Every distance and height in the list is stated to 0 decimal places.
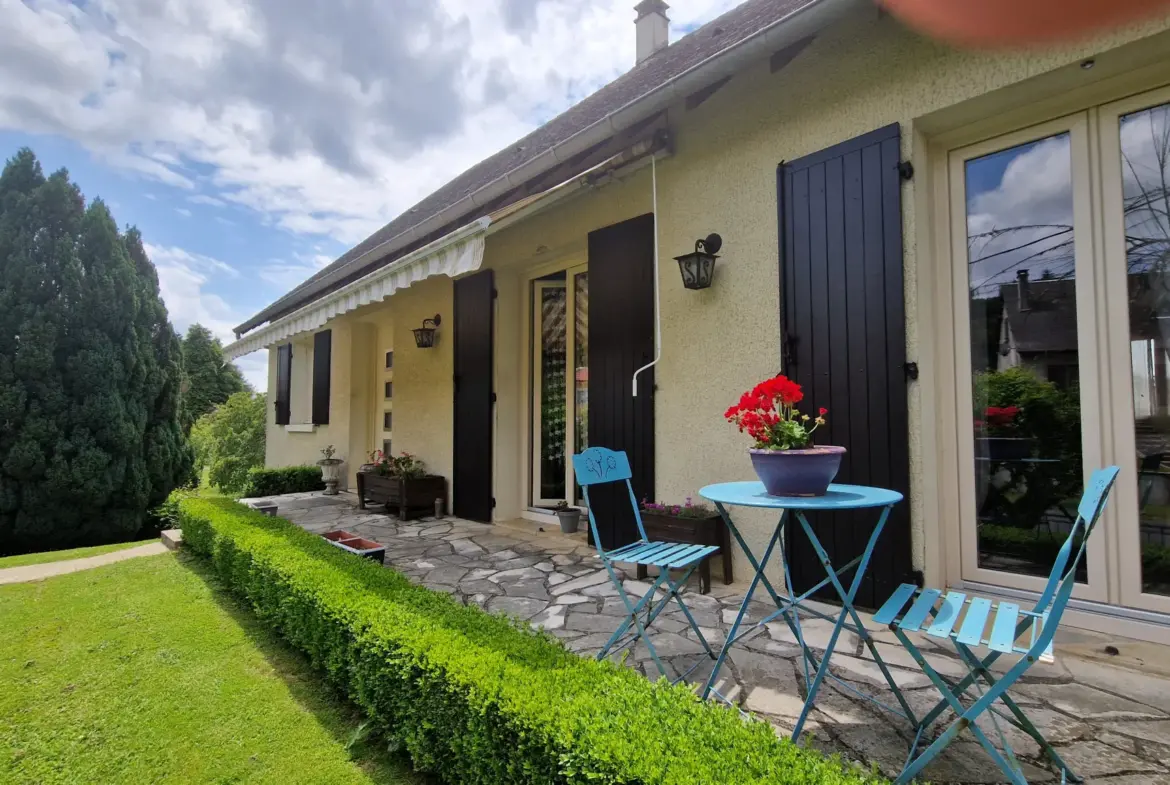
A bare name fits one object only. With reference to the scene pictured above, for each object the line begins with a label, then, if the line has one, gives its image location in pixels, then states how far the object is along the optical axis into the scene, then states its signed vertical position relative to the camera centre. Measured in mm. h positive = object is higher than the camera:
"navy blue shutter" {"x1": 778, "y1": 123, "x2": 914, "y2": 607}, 3619 +661
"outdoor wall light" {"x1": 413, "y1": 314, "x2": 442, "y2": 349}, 8758 +1376
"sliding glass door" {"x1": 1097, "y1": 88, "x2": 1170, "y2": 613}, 3084 +468
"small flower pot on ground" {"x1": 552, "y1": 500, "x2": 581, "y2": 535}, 6668 -1313
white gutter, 3359 +2528
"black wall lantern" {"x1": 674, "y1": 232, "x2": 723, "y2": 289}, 4609 +1327
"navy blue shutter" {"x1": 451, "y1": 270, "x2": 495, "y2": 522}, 7539 +275
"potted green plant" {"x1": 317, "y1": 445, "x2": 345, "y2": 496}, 11148 -1170
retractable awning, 5180 +1613
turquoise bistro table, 2160 -400
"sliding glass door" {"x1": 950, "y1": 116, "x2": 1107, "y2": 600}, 3328 +437
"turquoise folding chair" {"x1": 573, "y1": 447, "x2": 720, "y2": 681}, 2770 -798
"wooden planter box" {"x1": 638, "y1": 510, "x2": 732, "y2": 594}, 4328 -1000
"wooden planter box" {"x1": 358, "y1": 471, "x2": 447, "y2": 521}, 7984 -1218
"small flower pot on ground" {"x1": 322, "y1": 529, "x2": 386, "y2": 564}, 4848 -1261
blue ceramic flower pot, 2428 -258
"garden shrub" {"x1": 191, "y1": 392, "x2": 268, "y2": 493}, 16109 -844
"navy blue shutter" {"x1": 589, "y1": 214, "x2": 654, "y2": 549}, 5289 +617
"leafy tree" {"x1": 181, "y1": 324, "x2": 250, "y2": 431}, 32750 +2724
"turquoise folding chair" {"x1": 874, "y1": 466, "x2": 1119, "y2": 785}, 1592 -798
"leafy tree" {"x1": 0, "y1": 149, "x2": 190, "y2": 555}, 8297 +658
